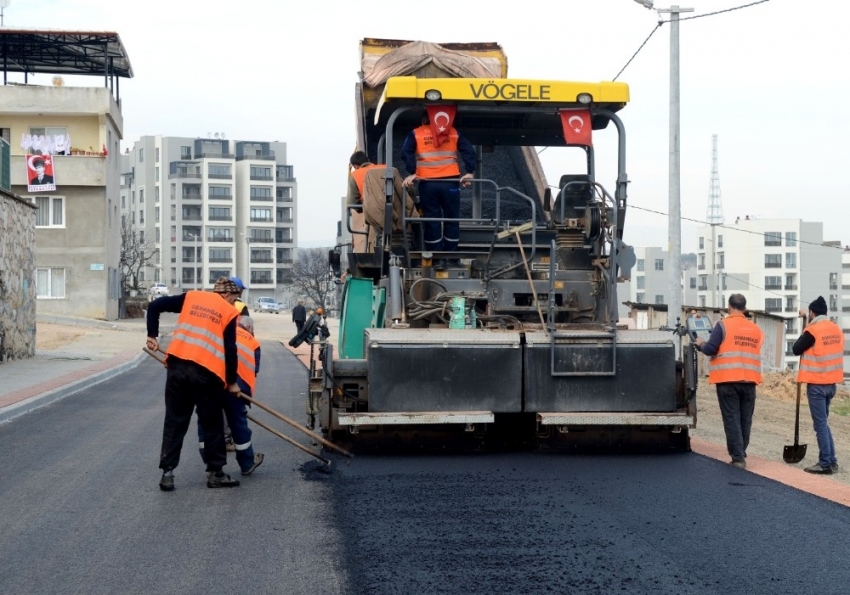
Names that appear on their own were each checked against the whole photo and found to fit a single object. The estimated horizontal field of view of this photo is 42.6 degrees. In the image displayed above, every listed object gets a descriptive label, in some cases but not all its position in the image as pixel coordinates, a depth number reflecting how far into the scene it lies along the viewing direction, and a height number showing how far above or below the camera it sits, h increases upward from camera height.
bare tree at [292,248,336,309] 81.31 +1.80
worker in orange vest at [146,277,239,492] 7.41 -0.53
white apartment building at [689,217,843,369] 89.38 +1.98
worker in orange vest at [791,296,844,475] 8.80 -0.63
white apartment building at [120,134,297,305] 107.25 +7.23
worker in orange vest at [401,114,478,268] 9.16 +0.95
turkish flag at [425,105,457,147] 9.17 +1.44
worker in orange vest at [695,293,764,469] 8.55 -0.61
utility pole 17.64 +1.53
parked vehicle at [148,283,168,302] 60.28 -0.02
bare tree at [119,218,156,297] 60.29 +2.39
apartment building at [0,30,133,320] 40.47 +4.73
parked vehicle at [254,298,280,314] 80.00 -1.06
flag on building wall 40.22 +4.34
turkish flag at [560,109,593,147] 9.30 +1.42
